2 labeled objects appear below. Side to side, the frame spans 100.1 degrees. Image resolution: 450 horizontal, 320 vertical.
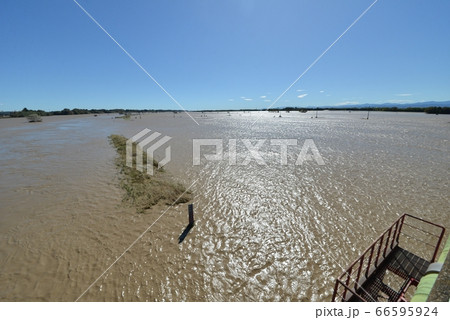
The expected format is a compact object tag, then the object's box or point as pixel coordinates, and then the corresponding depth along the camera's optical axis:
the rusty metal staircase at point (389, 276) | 5.83
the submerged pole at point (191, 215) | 9.42
